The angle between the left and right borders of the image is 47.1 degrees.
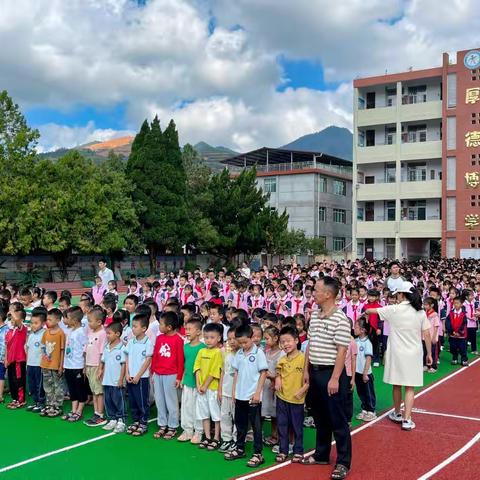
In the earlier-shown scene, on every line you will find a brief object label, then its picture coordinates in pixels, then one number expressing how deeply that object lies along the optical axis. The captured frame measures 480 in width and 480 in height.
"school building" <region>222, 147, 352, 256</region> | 40.12
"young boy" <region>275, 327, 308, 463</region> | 5.02
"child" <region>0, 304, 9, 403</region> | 6.99
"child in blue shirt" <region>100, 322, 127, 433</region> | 5.93
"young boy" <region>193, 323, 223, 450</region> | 5.54
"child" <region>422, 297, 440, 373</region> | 8.71
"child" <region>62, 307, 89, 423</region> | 6.33
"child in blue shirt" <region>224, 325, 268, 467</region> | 5.12
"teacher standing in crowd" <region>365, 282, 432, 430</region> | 5.90
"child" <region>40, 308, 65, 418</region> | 6.45
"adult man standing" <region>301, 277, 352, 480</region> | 4.61
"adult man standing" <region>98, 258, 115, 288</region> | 12.01
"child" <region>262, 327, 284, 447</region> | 5.50
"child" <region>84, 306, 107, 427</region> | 6.20
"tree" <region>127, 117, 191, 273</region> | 26.94
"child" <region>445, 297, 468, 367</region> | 9.55
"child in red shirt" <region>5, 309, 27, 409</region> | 6.91
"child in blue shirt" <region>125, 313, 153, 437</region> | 5.82
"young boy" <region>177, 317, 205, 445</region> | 5.63
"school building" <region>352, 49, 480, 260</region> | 33.25
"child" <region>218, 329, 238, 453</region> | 5.42
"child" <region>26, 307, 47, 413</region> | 6.66
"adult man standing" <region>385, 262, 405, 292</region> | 10.23
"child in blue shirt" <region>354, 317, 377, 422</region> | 6.39
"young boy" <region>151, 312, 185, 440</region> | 5.76
